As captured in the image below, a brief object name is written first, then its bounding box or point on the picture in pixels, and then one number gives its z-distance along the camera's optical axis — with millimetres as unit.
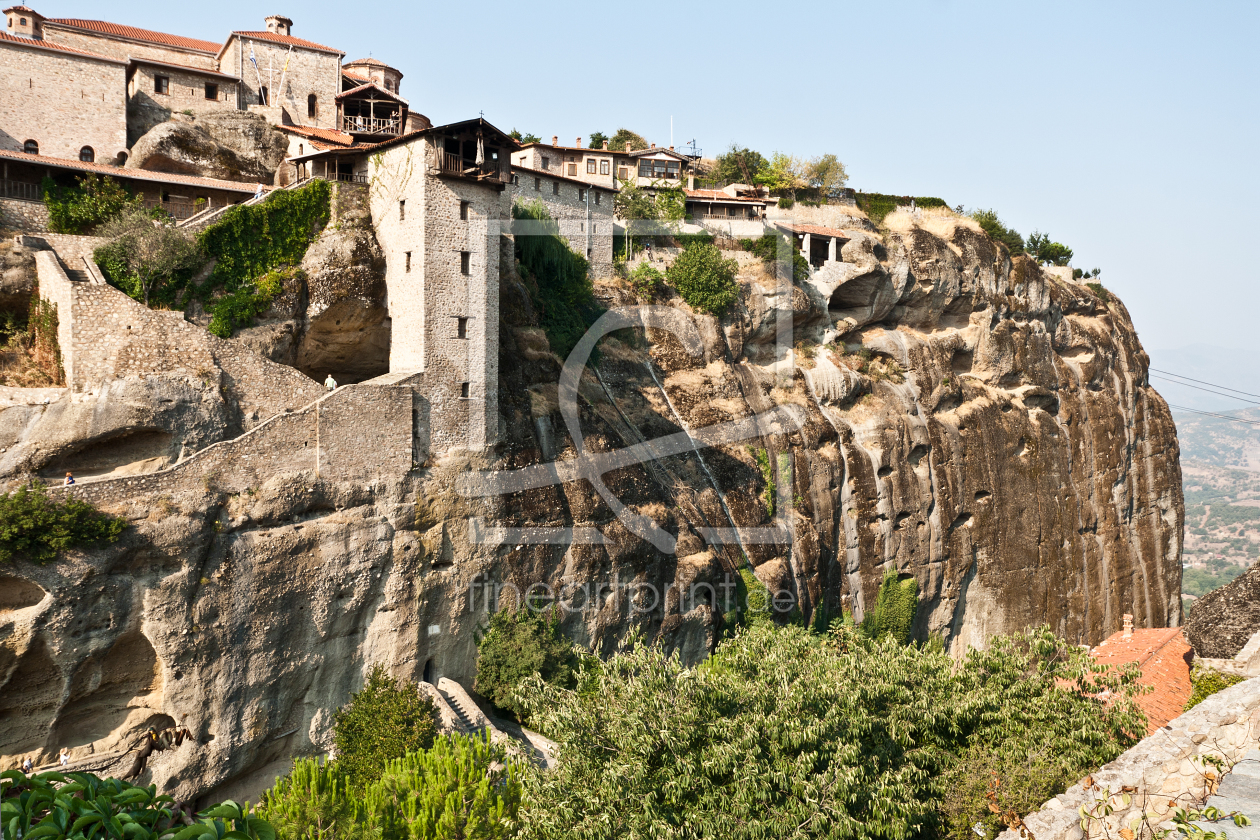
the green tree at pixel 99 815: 10820
